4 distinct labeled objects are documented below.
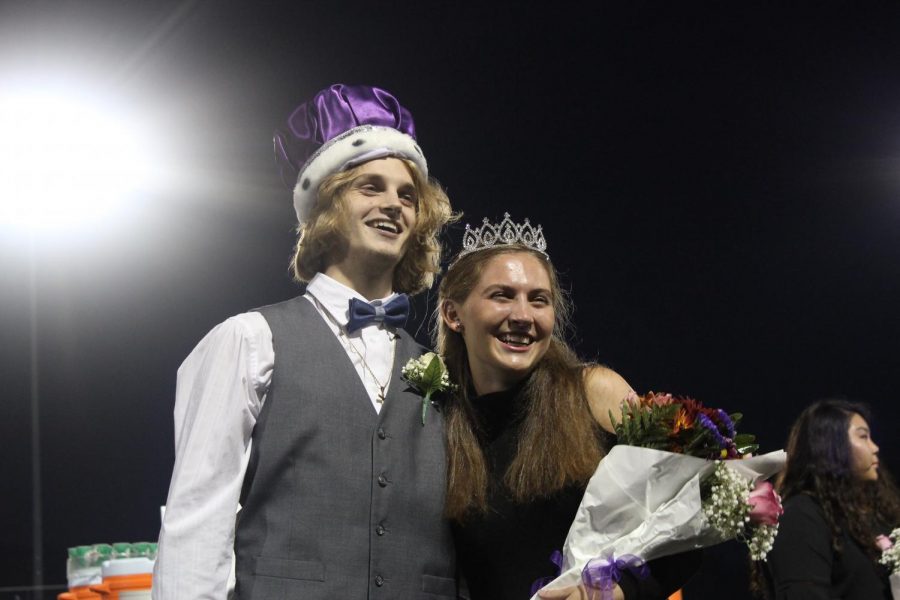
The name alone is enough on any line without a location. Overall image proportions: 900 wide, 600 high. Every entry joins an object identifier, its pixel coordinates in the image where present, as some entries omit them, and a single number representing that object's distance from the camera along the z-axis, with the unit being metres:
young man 2.07
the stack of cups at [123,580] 2.95
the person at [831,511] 3.27
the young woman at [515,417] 2.29
